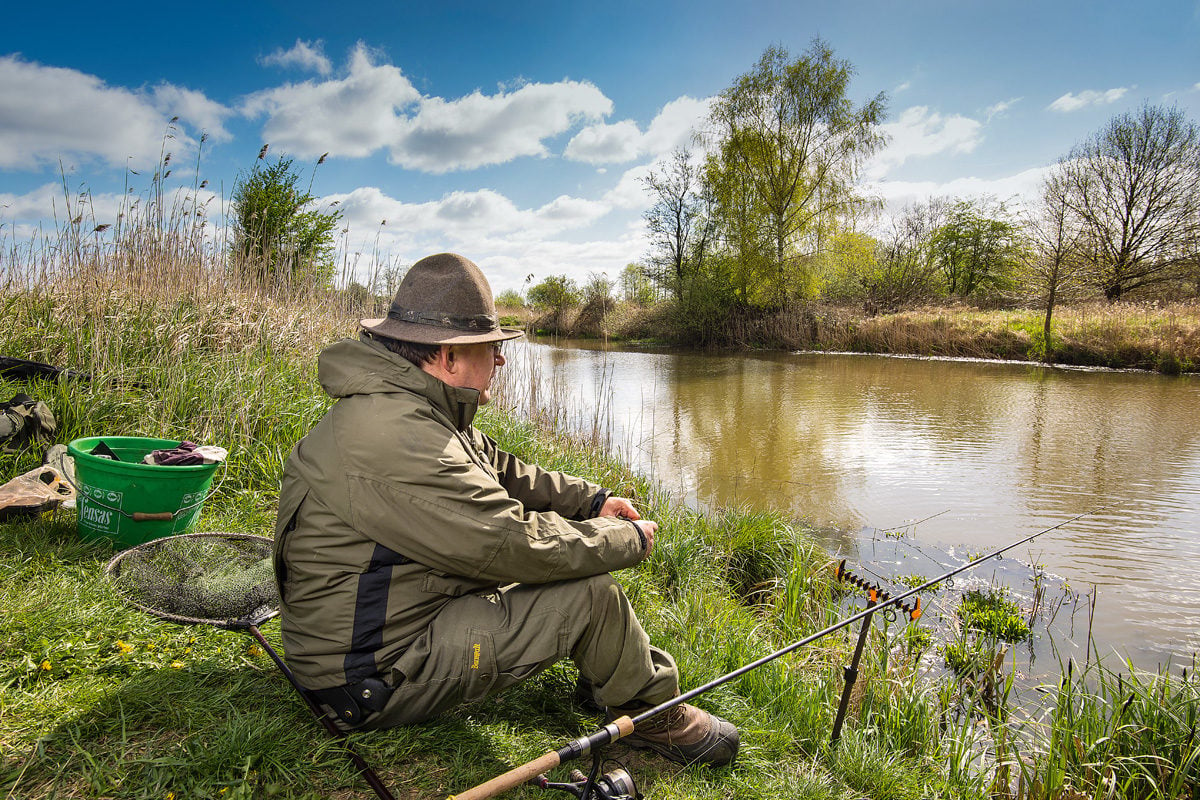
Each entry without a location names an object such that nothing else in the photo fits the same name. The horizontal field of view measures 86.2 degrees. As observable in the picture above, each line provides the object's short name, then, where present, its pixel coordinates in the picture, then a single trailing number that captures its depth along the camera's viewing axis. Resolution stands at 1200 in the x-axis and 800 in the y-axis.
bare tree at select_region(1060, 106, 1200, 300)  21.66
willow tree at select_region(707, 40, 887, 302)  24.14
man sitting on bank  1.59
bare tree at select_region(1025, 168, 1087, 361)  17.70
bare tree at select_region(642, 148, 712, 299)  31.69
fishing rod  1.21
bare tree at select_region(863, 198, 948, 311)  28.67
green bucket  2.70
